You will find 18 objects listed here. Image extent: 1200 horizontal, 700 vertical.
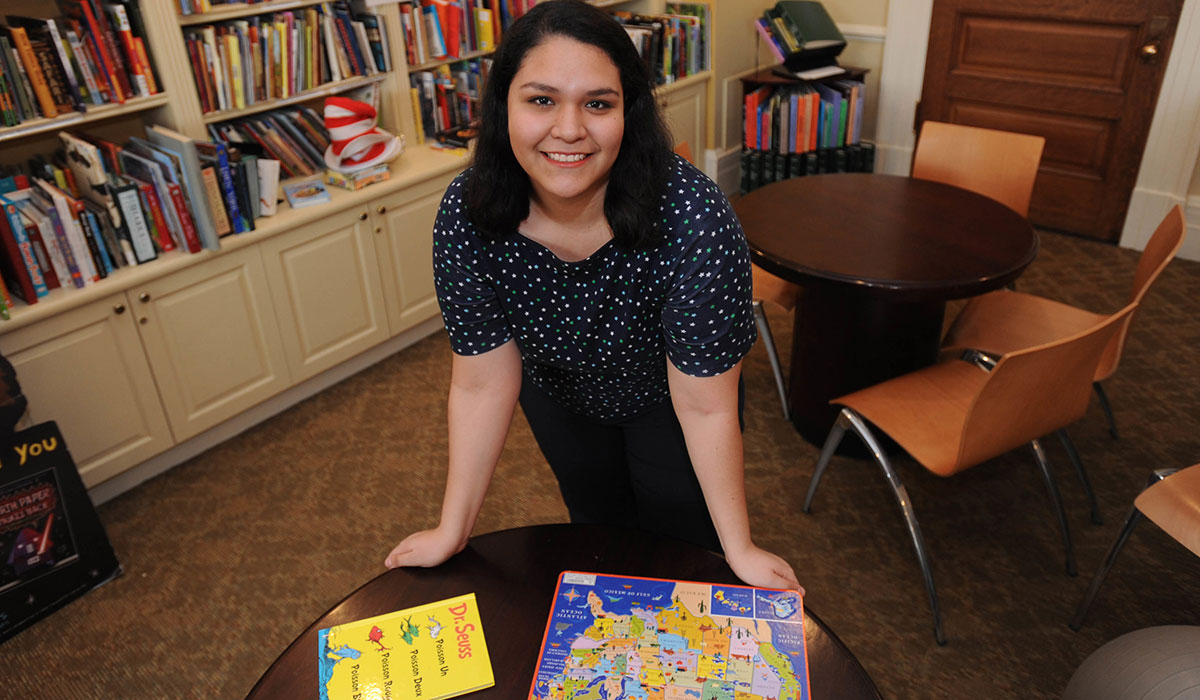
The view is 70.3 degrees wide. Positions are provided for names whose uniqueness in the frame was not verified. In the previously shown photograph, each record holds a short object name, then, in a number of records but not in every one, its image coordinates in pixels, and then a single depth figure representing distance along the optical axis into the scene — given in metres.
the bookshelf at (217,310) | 2.42
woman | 1.15
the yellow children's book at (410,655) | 1.16
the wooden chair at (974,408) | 1.73
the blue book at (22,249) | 2.24
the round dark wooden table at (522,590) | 1.16
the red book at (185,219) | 2.51
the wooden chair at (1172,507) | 1.72
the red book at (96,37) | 2.33
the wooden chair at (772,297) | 2.72
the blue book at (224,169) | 2.58
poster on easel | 2.16
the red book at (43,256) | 2.28
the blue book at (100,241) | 2.39
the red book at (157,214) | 2.48
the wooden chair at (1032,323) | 2.15
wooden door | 3.62
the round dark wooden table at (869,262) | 2.14
